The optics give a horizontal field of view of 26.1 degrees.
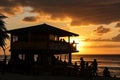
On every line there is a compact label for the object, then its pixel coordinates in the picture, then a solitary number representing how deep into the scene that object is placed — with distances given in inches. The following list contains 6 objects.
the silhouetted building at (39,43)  1229.7
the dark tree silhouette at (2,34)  1263.2
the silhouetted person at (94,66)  1136.0
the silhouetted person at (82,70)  1123.7
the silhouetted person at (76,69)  1135.1
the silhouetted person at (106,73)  1196.1
